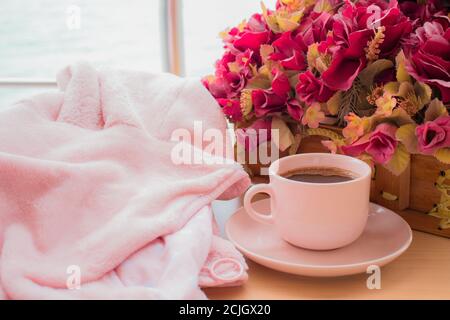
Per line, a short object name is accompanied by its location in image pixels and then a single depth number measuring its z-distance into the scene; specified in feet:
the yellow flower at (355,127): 2.10
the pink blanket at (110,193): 1.80
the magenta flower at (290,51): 2.40
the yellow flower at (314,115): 2.32
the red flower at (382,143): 2.05
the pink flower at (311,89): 2.28
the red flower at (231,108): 2.59
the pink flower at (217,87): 2.69
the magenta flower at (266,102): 2.48
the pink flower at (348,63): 2.17
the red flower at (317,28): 2.37
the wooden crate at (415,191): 2.22
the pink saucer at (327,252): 1.87
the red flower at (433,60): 1.98
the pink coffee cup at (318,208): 1.93
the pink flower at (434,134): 1.95
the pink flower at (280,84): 2.42
